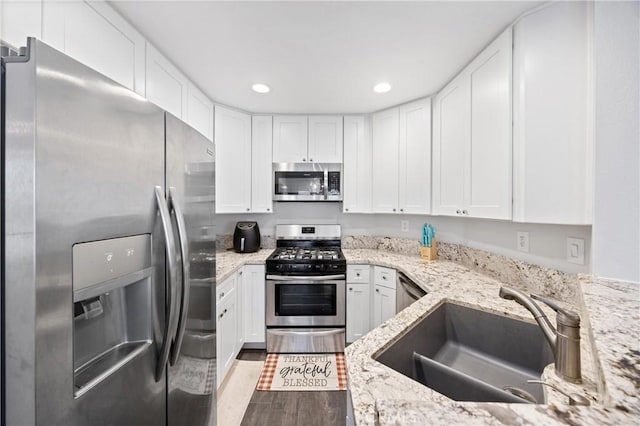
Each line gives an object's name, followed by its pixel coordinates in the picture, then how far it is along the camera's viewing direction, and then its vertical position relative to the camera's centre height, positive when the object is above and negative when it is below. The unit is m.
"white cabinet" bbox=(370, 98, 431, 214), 2.31 +0.54
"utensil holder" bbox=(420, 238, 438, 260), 2.37 -0.37
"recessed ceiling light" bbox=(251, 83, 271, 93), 2.06 +1.05
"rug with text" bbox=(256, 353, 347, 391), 1.96 -1.35
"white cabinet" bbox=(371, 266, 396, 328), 2.24 -0.75
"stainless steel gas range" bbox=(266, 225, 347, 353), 2.33 -0.87
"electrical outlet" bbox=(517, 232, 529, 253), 1.60 -0.18
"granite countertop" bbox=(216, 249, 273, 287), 1.90 -0.45
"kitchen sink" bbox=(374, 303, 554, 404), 0.92 -0.62
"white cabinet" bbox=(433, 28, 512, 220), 1.42 +0.51
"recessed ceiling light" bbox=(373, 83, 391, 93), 2.07 +1.06
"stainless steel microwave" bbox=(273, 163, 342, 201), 2.70 +0.33
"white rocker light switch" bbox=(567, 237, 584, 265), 1.28 -0.19
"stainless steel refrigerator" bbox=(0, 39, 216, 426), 0.52 -0.10
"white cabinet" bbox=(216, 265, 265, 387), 1.96 -0.88
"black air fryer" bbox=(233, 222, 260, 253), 2.70 -0.29
